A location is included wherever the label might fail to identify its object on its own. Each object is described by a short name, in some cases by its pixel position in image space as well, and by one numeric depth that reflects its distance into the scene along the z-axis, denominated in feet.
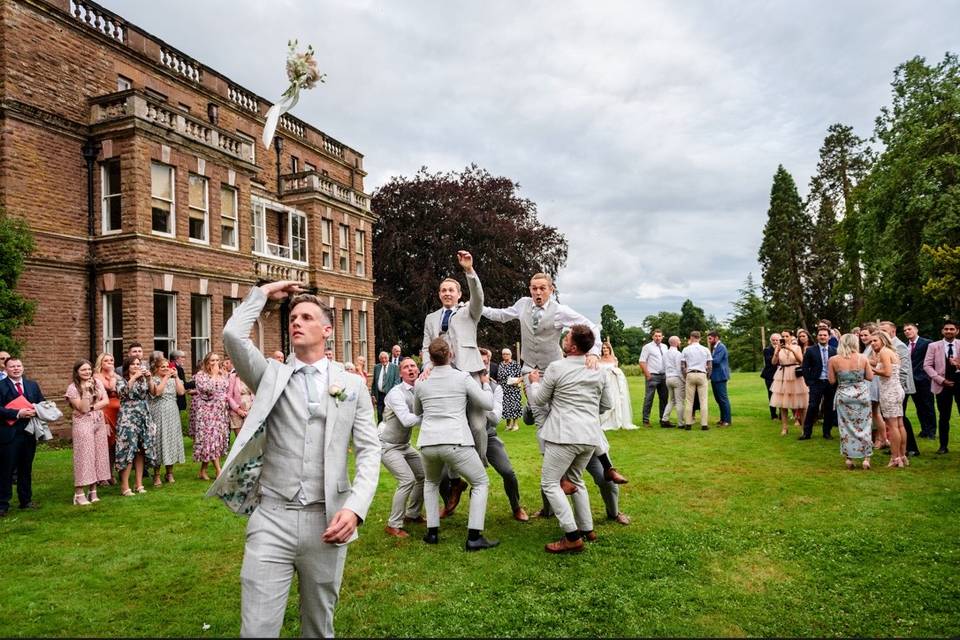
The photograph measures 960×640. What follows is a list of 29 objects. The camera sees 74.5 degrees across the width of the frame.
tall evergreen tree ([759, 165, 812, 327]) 174.91
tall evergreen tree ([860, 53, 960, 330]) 93.35
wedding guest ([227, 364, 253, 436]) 37.06
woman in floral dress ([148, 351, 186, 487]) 33.88
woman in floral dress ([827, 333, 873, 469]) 32.73
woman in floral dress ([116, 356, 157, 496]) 31.71
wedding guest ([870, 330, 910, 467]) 33.45
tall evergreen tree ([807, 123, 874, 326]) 165.17
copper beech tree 119.65
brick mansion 56.59
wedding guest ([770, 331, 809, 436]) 47.73
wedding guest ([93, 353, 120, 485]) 32.63
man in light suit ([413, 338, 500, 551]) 21.86
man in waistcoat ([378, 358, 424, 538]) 24.06
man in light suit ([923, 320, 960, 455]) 36.58
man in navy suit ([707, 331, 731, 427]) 51.10
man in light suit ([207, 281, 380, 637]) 10.47
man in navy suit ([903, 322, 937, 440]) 39.42
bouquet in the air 15.97
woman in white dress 52.19
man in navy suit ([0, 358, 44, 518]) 27.78
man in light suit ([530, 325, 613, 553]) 20.89
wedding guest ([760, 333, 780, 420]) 55.01
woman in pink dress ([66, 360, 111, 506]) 29.58
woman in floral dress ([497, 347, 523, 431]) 54.03
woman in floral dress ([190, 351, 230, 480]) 35.37
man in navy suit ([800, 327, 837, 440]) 43.51
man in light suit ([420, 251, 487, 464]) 23.58
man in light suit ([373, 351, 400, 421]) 58.70
